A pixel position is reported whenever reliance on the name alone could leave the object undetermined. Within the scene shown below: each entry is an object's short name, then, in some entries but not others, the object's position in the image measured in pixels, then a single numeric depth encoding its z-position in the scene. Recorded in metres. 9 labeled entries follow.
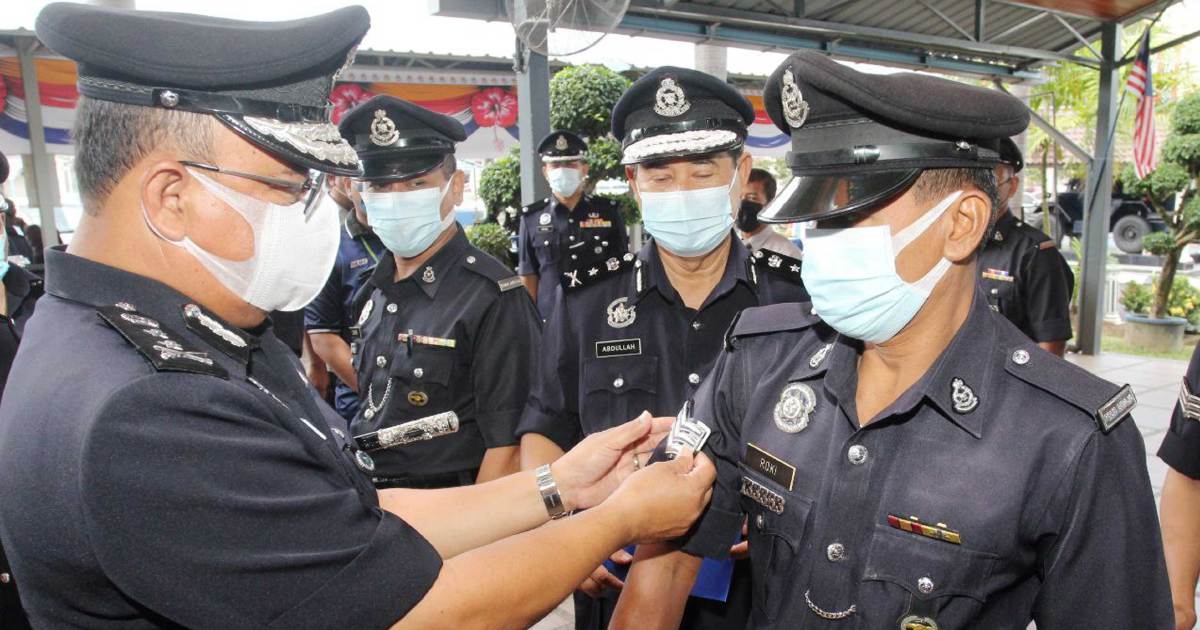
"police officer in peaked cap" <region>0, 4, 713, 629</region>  1.08
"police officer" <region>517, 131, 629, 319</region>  6.55
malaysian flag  7.45
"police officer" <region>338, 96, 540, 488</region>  2.79
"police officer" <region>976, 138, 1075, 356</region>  4.12
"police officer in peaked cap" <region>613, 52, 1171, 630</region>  1.32
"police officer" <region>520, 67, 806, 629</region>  2.49
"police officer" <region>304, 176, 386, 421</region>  3.92
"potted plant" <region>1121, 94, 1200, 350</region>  8.67
